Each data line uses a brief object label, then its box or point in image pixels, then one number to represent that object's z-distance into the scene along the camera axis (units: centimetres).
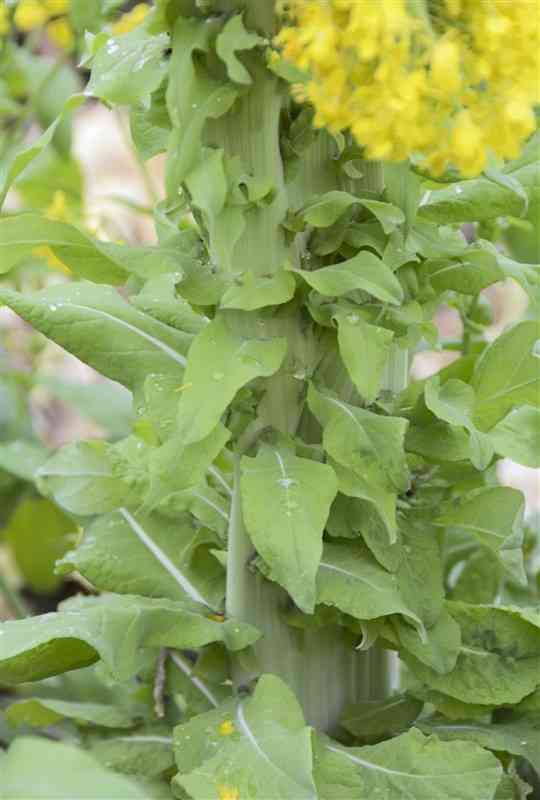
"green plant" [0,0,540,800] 83
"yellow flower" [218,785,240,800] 83
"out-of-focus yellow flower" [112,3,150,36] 106
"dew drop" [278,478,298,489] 84
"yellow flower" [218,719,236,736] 89
